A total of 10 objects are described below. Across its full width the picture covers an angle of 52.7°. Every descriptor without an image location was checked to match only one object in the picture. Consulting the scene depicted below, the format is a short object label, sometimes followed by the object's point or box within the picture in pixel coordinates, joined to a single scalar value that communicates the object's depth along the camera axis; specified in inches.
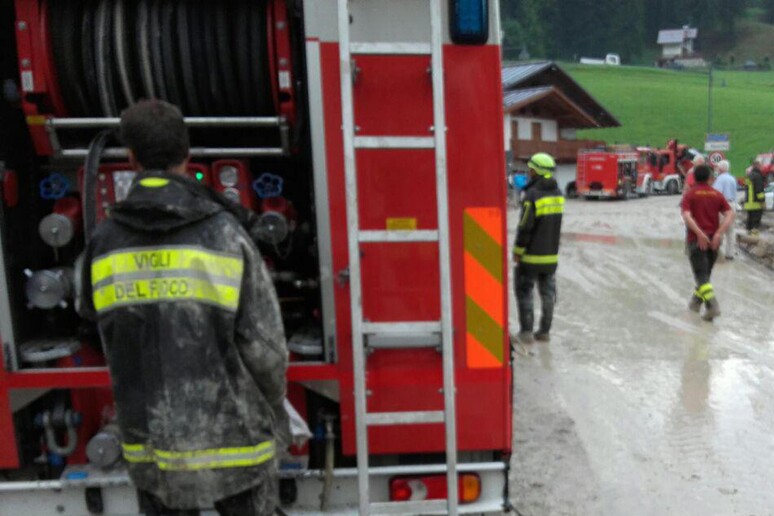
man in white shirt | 459.8
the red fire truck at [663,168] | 1338.6
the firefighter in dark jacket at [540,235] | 281.0
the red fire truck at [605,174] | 1184.2
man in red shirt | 329.1
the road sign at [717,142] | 965.8
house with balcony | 1478.8
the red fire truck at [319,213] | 106.0
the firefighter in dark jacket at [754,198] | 590.6
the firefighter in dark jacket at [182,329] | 86.5
